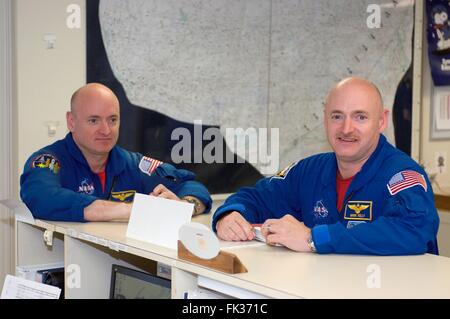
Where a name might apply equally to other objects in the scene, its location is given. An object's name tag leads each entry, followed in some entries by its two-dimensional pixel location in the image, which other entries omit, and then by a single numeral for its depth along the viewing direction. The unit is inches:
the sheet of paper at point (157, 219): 83.1
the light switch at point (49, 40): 137.0
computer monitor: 92.4
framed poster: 203.6
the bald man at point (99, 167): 111.3
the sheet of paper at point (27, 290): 81.4
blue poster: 200.1
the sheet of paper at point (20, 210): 107.2
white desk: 65.6
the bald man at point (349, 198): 81.4
